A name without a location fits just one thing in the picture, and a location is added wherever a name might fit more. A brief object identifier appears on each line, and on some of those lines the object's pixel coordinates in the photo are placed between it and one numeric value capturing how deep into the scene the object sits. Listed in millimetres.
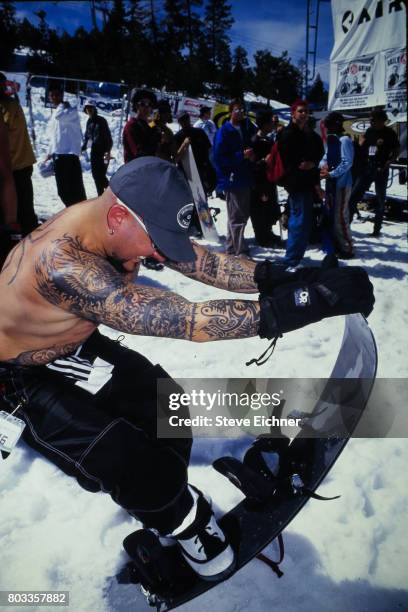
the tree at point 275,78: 53844
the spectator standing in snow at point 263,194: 6312
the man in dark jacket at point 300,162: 4949
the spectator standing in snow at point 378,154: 7039
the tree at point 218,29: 57281
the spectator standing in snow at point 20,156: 4465
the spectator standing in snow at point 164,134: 6184
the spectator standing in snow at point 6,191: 3055
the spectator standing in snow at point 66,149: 6566
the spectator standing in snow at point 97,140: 7137
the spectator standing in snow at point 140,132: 5633
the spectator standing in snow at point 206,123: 9293
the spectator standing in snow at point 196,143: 6469
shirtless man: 1456
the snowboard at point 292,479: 1784
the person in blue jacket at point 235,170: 5570
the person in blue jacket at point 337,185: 5480
